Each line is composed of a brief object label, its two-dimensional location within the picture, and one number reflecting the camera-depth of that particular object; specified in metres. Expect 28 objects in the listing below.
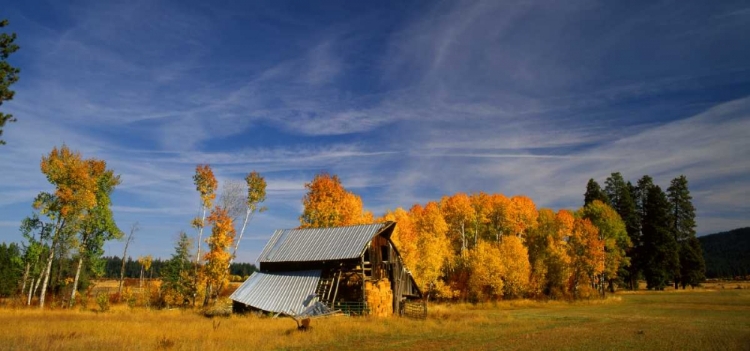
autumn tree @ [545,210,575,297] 53.94
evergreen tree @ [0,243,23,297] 58.50
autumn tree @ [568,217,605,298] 54.03
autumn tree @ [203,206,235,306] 39.19
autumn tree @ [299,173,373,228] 52.81
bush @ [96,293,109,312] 33.06
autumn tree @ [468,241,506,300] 51.94
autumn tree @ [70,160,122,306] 39.00
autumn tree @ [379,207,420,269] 50.59
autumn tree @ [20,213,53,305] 36.06
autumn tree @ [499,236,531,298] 52.62
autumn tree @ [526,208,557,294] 54.94
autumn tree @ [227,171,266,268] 43.50
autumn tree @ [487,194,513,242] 60.88
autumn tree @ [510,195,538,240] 60.47
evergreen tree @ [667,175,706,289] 68.86
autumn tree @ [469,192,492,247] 60.50
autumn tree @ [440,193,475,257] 60.06
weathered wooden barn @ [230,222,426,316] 32.44
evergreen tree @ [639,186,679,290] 64.25
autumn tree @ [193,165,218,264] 41.12
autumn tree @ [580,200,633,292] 57.50
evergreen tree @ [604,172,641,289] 67.69
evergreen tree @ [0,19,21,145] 20.48
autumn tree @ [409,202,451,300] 51.31
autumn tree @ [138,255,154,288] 57.37
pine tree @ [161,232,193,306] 40.38
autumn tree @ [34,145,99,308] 35.94
